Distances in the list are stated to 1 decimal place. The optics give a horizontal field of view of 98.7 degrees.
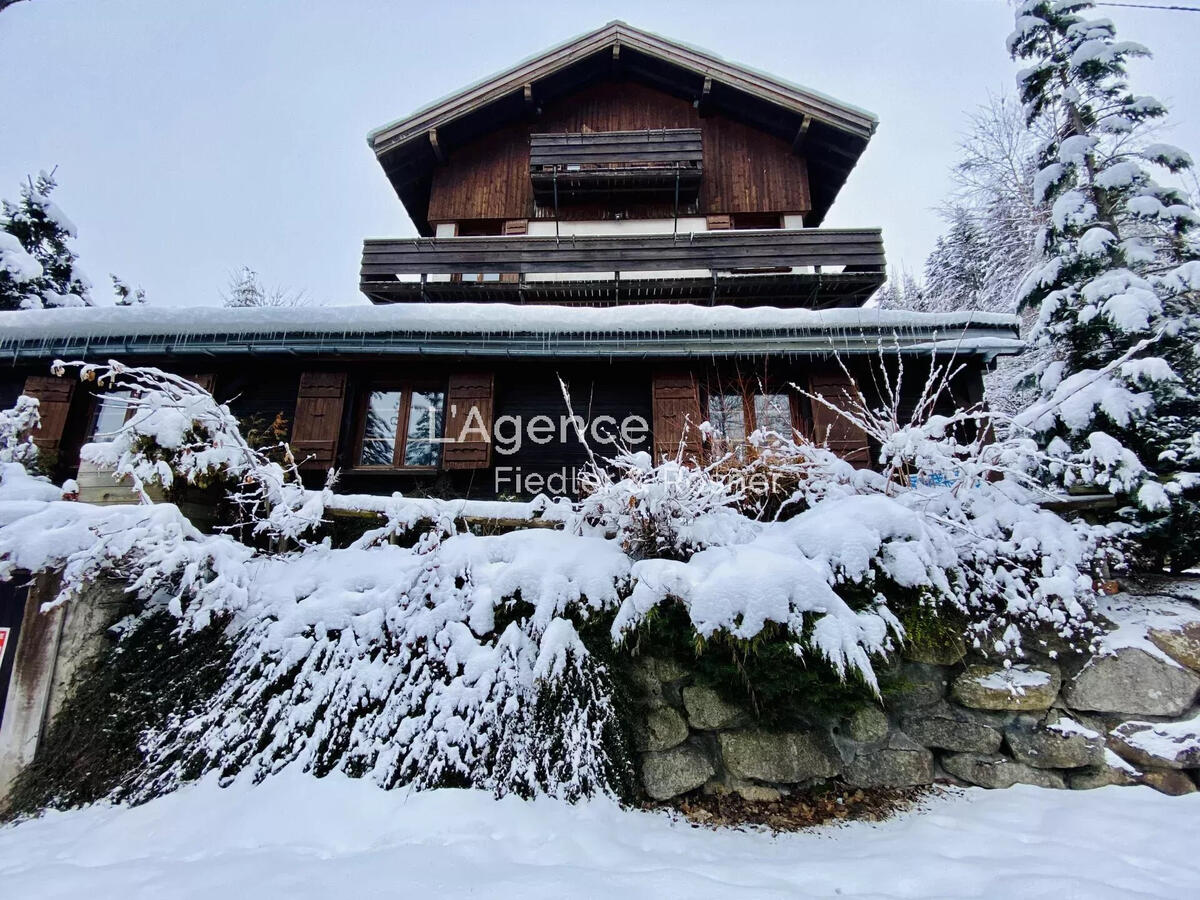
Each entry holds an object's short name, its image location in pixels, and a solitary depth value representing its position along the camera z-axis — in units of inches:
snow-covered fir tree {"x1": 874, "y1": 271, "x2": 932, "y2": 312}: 1003.9
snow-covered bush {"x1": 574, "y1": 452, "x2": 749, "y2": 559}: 139.6
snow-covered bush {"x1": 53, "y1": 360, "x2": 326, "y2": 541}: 154.1
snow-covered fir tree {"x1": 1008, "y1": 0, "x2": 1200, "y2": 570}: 180.5
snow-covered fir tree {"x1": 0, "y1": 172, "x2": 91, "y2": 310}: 515.8
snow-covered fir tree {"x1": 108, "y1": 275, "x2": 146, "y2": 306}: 660.7
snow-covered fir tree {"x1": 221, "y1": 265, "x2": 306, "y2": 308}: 882.1
